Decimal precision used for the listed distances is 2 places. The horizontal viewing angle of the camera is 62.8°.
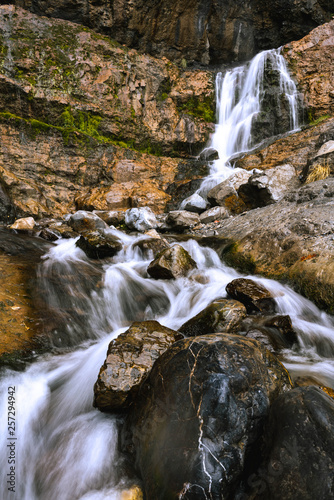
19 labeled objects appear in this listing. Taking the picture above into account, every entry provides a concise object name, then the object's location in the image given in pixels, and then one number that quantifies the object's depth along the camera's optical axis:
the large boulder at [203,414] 1.51
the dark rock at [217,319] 3.17
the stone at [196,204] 9.31
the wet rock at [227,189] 8.73
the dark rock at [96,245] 5.79
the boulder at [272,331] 3.11
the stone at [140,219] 8.34
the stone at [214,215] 8.21
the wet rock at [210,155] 13.46
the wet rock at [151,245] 6.20
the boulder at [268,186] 7.73
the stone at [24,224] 7.69
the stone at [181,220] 8.27
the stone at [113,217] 9.10
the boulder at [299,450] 1.32
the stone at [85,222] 8.03
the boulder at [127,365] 2.18
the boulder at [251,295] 3.76
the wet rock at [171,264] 4.96
